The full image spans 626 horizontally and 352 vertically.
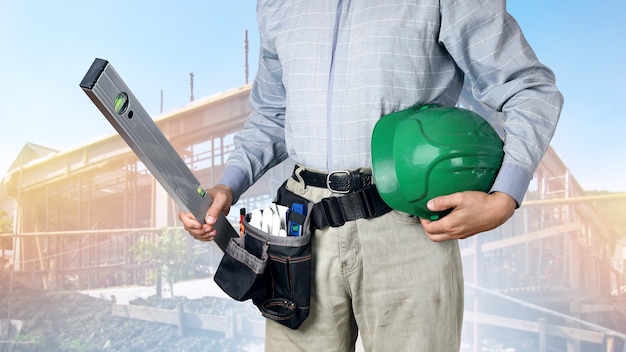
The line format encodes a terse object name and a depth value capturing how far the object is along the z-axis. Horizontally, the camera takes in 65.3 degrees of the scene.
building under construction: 5.12
